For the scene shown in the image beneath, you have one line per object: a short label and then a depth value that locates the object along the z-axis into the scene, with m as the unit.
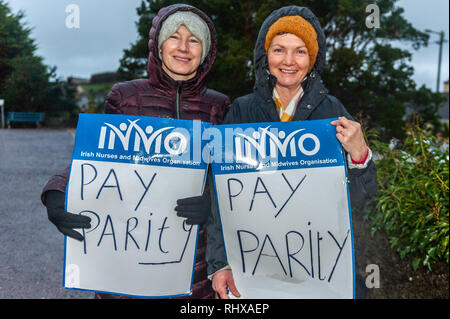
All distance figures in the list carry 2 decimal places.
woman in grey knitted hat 1.65
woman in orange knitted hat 1.58
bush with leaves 3.22
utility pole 8.90
